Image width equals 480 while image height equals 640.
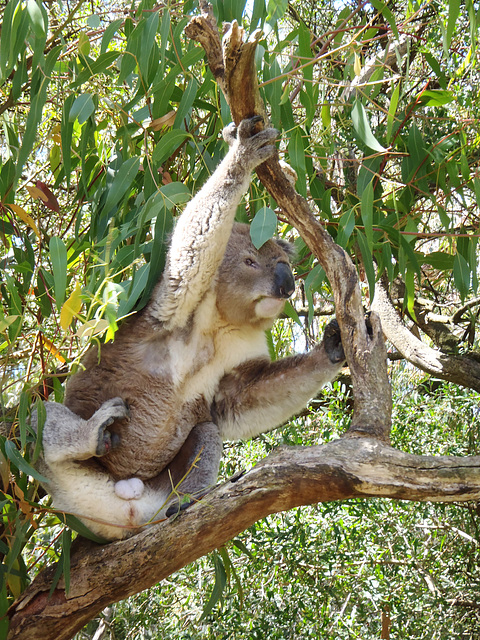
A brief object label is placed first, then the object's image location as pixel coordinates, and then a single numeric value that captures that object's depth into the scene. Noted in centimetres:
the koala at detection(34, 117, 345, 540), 257
